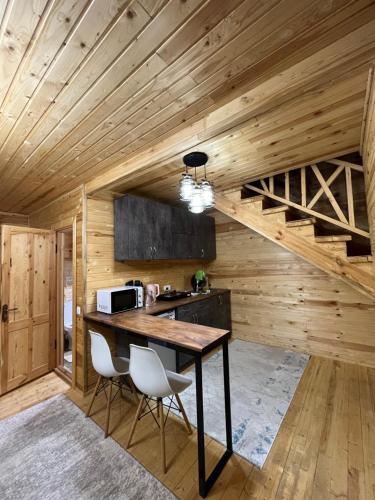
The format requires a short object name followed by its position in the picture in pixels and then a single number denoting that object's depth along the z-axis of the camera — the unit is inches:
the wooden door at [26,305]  112.7
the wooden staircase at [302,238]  90.9
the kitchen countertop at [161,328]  67.0
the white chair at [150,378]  64.5
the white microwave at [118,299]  102.4
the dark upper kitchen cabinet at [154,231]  116.0
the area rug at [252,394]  76.2
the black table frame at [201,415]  58.3
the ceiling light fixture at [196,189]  79.4
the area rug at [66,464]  59.8
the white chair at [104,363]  78.9
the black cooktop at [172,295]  133.3
